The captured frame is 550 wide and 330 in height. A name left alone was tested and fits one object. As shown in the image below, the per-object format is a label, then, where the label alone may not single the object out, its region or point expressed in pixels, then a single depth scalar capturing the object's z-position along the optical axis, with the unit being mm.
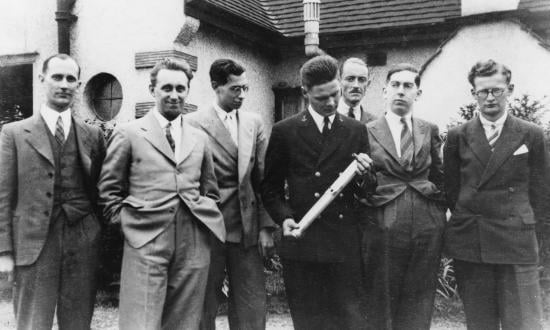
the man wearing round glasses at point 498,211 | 4027
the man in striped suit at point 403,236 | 4281
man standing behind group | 5188
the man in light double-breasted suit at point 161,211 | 3744
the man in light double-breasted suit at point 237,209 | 4324
